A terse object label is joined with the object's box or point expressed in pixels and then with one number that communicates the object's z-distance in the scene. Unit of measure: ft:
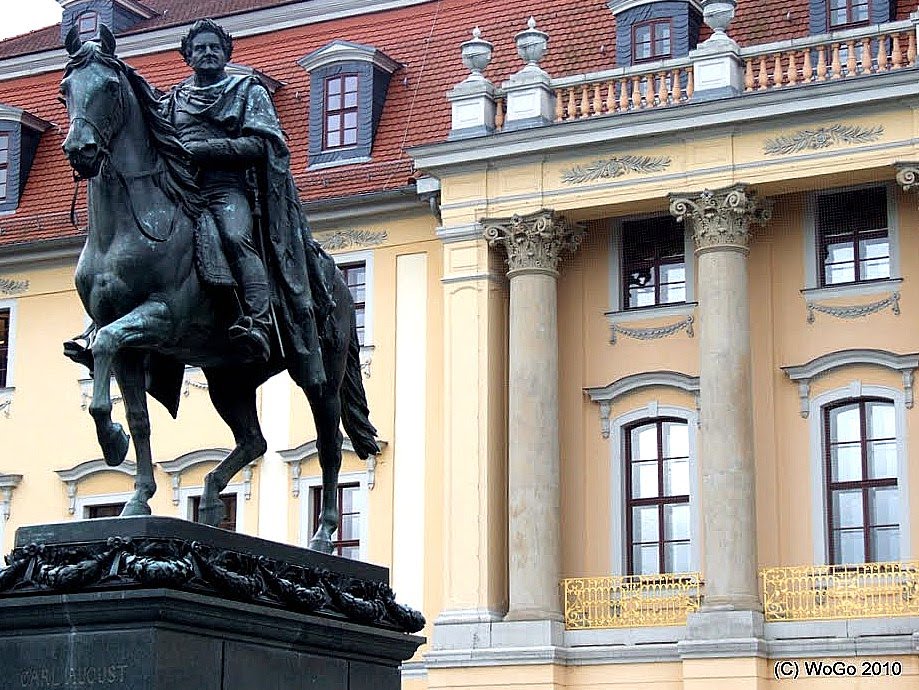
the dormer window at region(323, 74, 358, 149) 102.58
